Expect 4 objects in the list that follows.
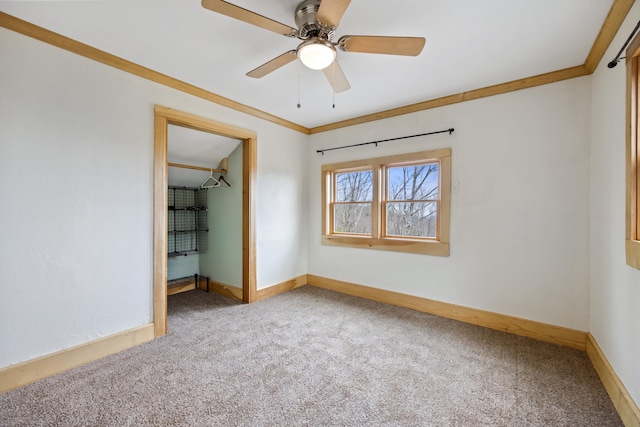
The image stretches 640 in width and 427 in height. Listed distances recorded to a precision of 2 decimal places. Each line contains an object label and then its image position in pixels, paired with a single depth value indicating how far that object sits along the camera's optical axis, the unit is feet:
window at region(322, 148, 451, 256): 9.98
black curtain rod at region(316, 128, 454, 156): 9.58
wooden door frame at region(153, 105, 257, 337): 8.02
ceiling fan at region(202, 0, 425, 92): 4.74
